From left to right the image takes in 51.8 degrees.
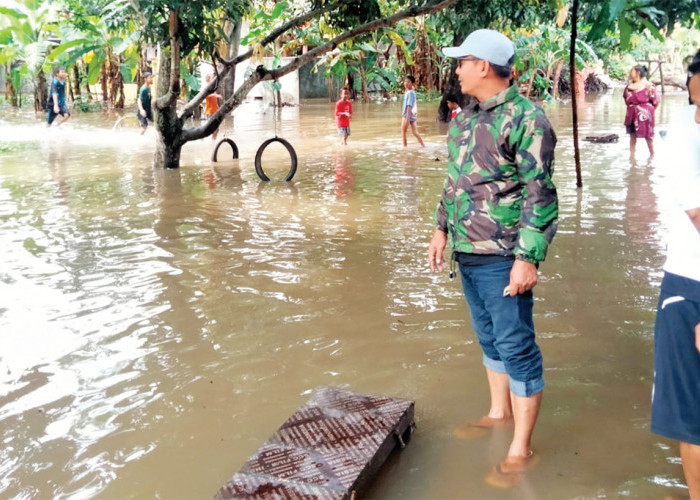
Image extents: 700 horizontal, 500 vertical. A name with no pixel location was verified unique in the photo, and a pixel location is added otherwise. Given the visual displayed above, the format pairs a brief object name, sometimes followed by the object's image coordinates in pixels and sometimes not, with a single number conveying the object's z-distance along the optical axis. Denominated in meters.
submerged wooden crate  2.91
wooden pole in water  8.86
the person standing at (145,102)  17.52
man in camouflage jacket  3.02
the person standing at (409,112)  14.92
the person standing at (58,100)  20.27
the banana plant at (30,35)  19.48
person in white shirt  2.39
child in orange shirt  17.80
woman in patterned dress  11.91
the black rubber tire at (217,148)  13.70
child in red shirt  15.70
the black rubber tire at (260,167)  11.54
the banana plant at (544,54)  23.81
